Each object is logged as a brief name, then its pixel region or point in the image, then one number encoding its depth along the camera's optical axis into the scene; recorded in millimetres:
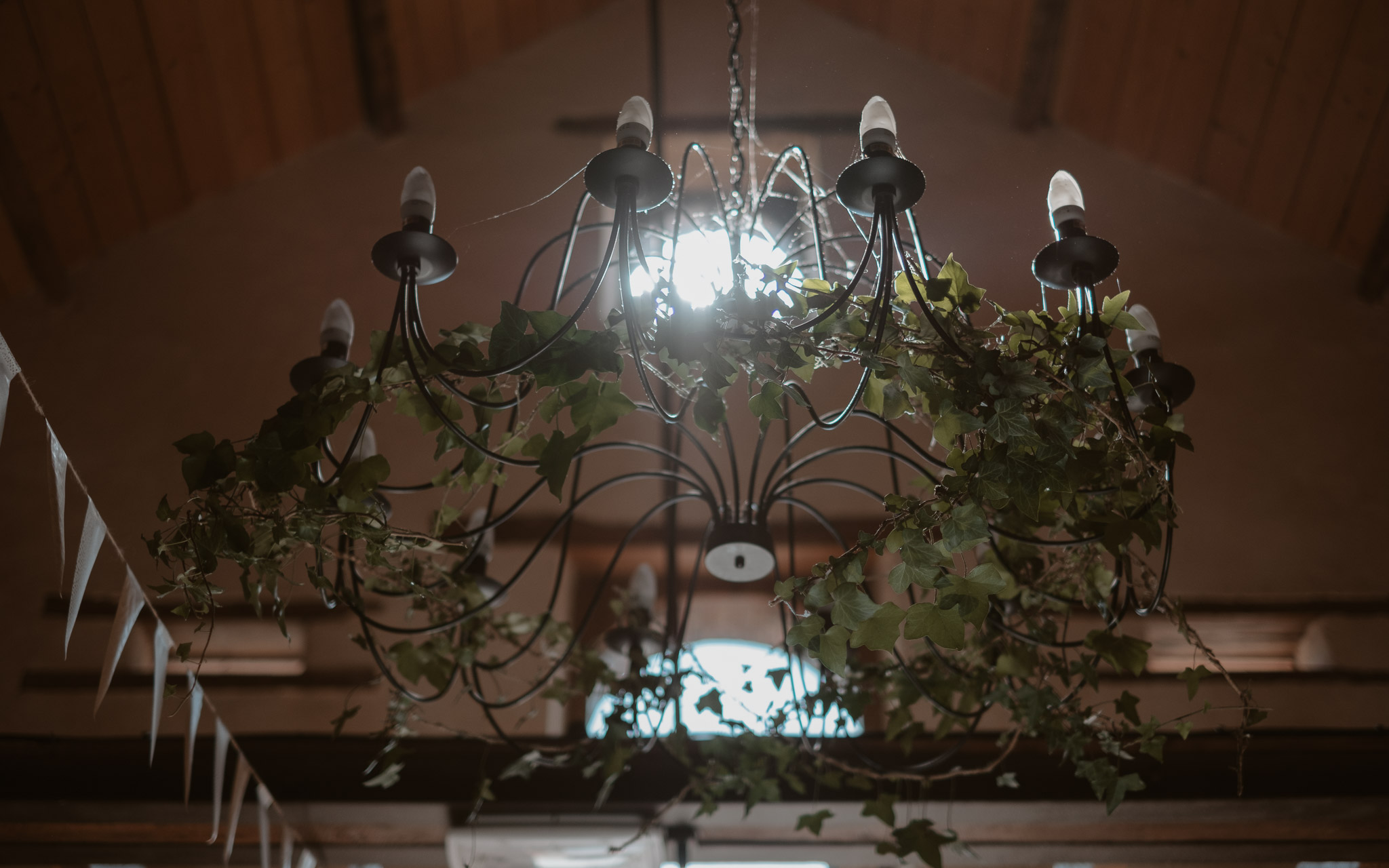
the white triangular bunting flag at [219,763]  1629
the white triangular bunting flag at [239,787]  1667
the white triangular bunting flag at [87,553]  1089
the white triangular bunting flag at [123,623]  1174
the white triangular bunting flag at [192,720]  1387
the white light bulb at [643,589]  2117
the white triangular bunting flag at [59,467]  1063
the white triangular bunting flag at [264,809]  1865
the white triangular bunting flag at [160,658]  1303
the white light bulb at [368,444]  1420
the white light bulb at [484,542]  1729
